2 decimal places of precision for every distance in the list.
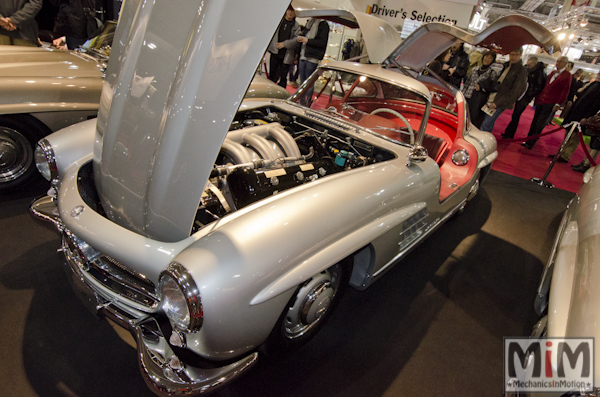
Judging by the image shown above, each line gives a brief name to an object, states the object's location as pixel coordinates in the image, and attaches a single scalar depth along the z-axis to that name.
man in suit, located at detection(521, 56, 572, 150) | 6.32
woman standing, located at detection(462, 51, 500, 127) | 5.83
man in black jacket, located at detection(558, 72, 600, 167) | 5.62
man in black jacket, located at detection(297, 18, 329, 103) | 5.71
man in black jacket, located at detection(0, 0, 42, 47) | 3.80
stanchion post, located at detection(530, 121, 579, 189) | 4.95
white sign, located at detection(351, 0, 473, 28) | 7.03
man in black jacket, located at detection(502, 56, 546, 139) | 6.60
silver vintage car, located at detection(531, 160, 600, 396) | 1.29
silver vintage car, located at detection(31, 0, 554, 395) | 1.16
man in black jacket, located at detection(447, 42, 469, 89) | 6.78
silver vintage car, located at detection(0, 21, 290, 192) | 2.52
